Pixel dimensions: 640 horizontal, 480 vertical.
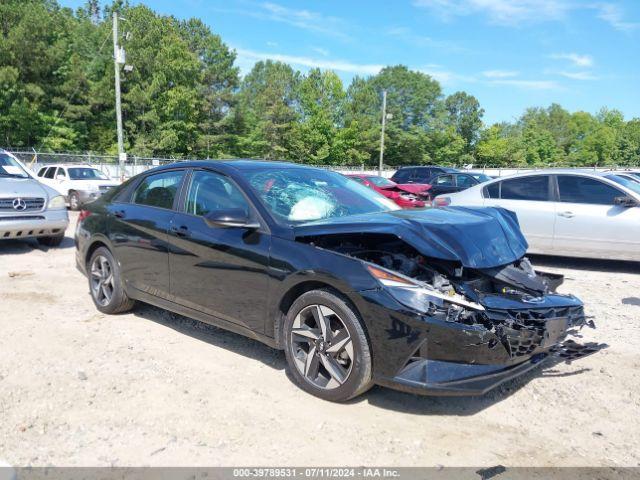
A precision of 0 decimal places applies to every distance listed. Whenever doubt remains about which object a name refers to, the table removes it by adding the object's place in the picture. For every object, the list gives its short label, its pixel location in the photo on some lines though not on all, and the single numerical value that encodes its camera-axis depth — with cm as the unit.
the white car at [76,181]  1719
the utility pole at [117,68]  2433
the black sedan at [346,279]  321
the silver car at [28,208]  834
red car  1479
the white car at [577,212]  777
